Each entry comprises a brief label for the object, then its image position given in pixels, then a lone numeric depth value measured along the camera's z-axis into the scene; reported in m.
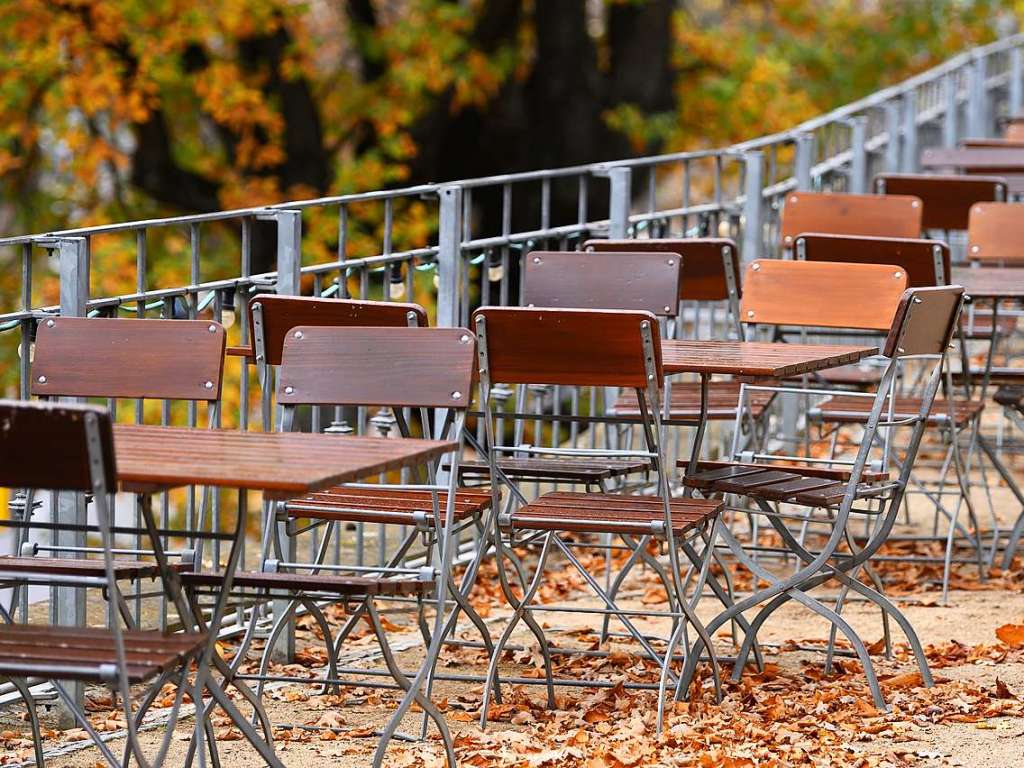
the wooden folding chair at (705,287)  12.80
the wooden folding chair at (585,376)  9.15
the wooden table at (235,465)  7.02
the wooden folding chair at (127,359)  9.18
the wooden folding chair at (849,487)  10.13
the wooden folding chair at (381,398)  8.49
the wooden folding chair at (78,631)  6.71
